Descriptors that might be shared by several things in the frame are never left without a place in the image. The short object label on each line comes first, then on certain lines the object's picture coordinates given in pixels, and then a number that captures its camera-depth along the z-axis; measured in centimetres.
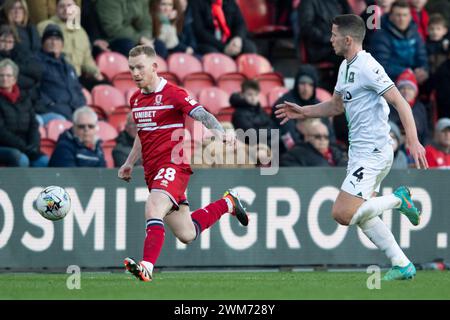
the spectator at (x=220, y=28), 1667
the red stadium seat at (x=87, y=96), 1486
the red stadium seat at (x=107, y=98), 1512
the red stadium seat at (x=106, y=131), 1452
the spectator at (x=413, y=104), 1527
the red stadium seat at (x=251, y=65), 1659
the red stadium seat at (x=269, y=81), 1648
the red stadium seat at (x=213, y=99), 1540
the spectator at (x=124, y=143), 1345
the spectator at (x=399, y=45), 1598
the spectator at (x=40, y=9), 1537
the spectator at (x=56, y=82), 1452
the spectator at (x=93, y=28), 1587
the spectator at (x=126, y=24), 1574
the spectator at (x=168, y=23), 1614
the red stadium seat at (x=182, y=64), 1598
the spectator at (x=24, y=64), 1398
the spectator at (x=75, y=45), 1508
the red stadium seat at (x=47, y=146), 1395
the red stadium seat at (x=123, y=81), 1563
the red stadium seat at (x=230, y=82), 1616
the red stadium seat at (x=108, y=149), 1406
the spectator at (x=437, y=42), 1686
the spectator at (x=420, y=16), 1716
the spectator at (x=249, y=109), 1459
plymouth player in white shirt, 970
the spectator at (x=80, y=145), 1303
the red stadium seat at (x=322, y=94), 1588
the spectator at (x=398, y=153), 1430
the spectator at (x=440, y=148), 1377
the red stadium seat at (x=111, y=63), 1567
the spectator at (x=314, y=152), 1367
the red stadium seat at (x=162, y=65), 1568
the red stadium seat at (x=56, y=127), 1416
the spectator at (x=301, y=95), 1476
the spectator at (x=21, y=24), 1451
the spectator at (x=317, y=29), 1625
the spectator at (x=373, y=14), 1593
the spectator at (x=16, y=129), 1334
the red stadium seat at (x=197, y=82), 1586
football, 1048
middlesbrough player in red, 965
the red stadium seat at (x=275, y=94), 1591
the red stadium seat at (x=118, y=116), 1502
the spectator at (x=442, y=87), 1602
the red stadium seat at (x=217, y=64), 1631
